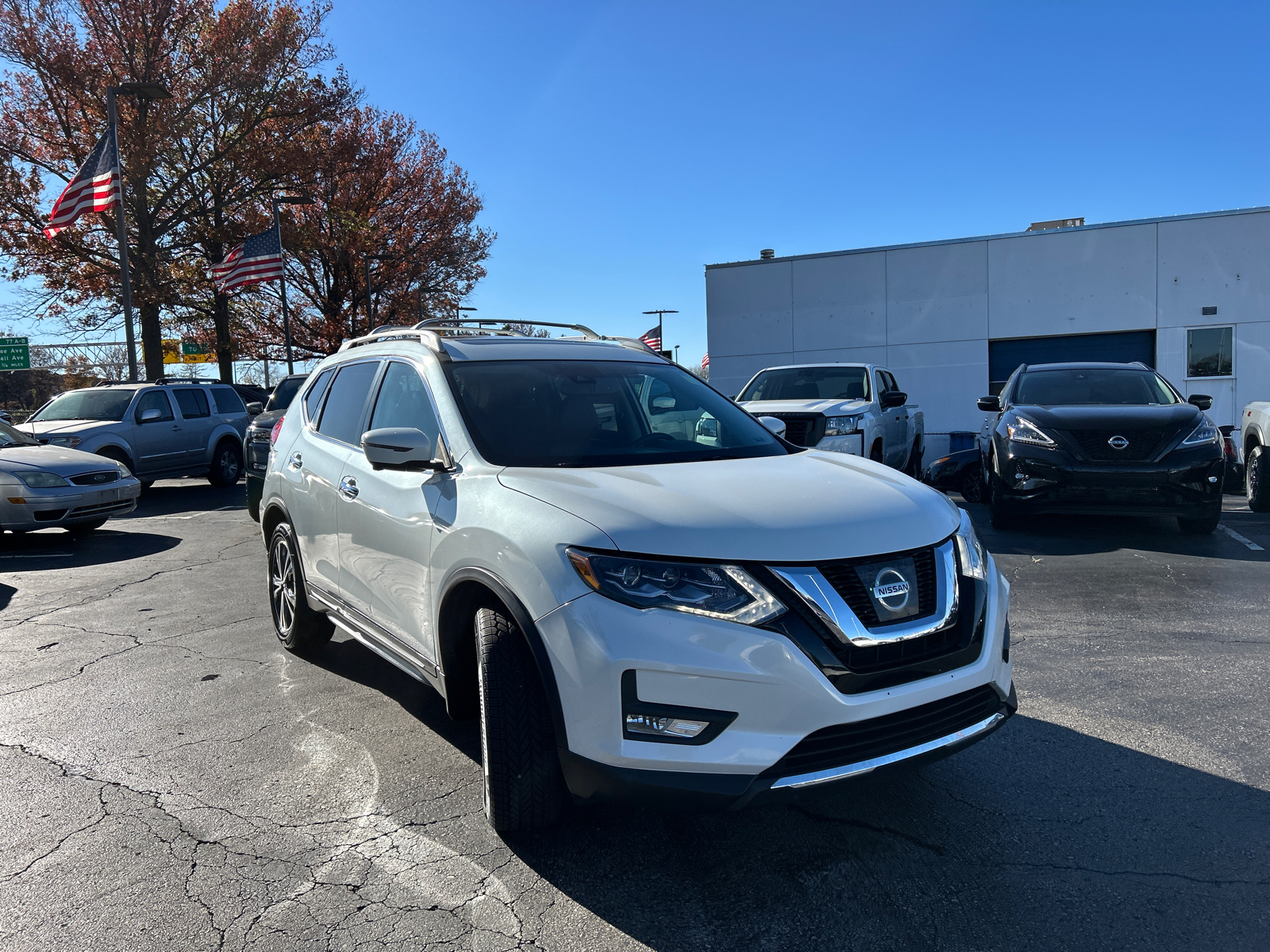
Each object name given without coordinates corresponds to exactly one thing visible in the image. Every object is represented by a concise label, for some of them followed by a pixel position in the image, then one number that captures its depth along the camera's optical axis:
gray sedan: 9.55
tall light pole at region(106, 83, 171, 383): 18.39
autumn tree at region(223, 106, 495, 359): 33.62
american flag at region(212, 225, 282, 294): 21.97
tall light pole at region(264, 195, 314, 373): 25.64
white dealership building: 18.62
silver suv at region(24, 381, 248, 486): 13.63
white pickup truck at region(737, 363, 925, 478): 10.19
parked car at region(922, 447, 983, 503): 11.97
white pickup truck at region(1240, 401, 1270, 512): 9.81
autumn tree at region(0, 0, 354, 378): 22.91
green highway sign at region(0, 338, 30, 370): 45.44
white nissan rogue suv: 2.58
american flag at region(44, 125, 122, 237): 18.25
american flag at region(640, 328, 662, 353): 34.91
